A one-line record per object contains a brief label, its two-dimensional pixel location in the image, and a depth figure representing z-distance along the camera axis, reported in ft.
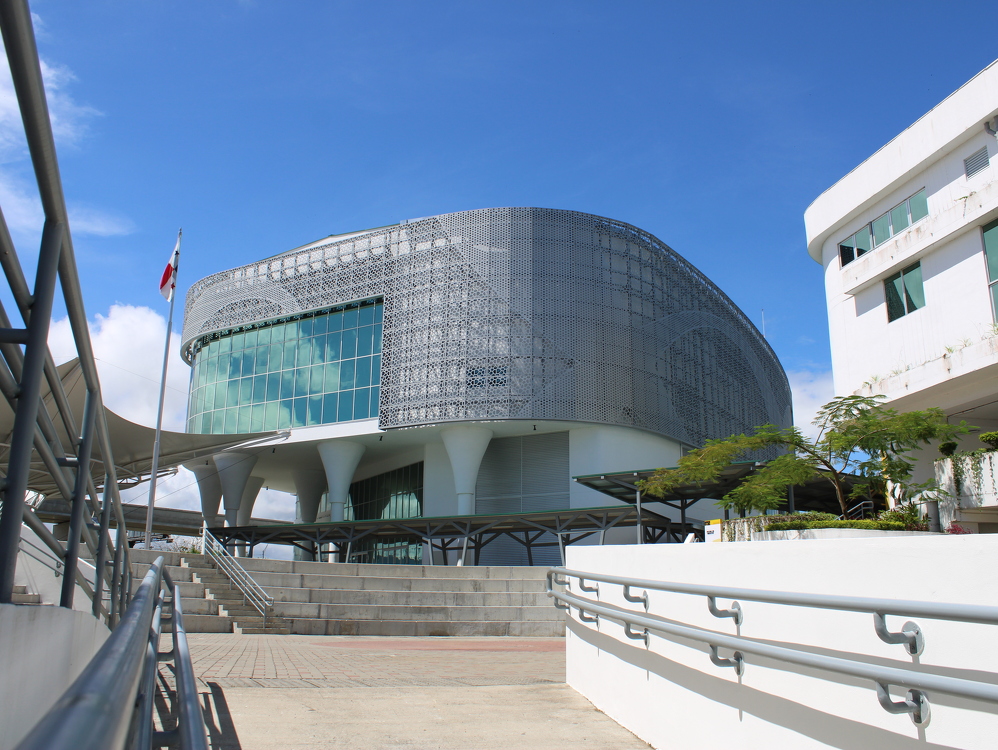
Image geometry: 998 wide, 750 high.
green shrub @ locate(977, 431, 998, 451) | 57.00
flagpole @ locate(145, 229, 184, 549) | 100.40
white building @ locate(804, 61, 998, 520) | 61.31
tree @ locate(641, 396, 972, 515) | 55.21
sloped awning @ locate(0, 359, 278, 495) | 100.08
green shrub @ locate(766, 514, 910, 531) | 50.45
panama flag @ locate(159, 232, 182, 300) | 106.73
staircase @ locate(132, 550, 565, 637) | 64.90
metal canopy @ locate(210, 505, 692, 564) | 108.47
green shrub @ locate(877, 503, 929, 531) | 54.95
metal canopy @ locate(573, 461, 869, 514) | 87.10
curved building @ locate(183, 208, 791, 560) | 129.08
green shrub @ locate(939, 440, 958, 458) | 60.81
